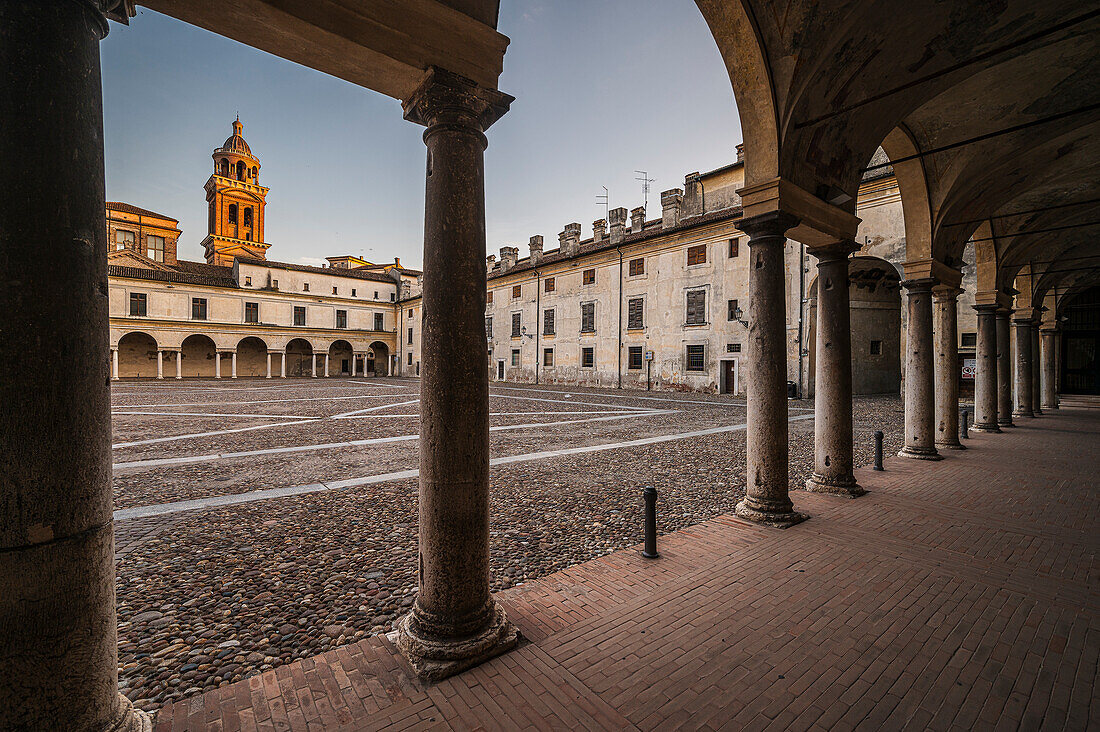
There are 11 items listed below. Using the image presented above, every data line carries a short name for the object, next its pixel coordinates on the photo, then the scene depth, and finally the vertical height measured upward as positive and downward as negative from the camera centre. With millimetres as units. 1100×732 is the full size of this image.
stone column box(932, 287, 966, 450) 9102 -251
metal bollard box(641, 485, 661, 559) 4047 -1438
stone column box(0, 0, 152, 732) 1646 -8
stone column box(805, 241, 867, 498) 5977 -217
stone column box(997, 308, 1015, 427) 12570 -412
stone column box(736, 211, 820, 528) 4922 -189
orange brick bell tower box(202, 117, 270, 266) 49500 +17942
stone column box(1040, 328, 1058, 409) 17828 -408
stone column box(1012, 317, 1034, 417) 14609 -411
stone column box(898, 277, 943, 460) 8078 -304
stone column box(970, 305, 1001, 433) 11133 -396
